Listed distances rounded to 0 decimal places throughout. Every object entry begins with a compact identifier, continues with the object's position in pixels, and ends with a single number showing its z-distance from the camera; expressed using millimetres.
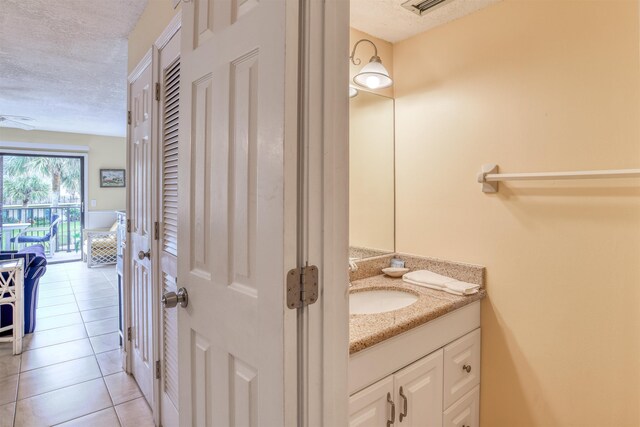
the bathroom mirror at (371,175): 2076
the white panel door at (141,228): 2074
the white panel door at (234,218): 810
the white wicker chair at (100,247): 6129
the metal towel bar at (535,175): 1302
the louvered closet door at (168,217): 1717
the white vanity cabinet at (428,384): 1222
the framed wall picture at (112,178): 6789
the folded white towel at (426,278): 1791
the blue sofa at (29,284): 3076
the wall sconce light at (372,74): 1837
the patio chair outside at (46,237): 6172
